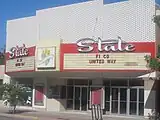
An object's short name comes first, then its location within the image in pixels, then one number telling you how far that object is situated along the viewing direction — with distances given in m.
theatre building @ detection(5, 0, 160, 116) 18.38
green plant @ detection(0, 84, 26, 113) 20.23
